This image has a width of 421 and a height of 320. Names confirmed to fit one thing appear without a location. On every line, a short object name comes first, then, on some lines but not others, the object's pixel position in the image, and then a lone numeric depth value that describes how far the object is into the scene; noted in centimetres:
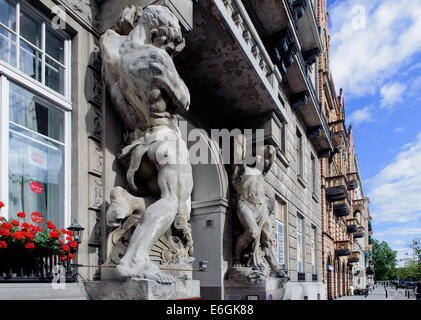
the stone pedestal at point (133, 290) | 370
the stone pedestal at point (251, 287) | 771
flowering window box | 331
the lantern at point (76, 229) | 393
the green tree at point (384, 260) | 11931
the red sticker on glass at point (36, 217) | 397
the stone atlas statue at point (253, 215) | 816
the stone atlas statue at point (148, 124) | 439
